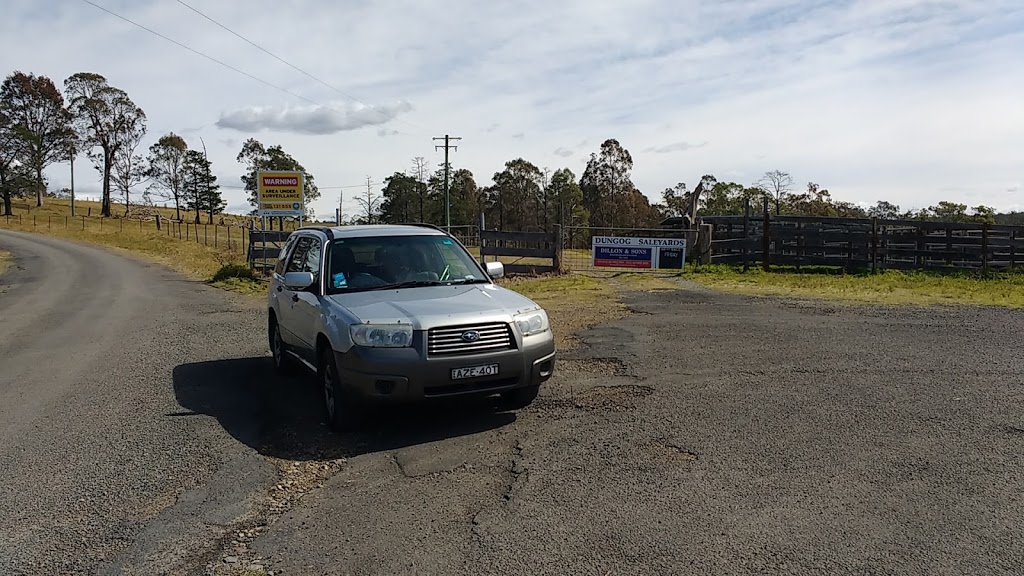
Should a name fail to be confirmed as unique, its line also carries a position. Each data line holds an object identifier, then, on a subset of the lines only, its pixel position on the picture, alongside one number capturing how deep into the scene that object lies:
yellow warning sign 26.02
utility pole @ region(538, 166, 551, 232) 64.50
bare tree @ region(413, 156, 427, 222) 66.36
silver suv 5.93
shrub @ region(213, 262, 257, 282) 21.91
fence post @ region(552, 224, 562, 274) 20.91
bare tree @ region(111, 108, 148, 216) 72.81
